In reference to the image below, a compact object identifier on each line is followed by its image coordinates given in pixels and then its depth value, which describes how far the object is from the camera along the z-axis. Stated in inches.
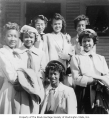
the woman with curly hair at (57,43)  165.9
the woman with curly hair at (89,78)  148.2
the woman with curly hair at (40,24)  170.4
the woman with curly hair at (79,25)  170.2
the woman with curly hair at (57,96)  145.7
